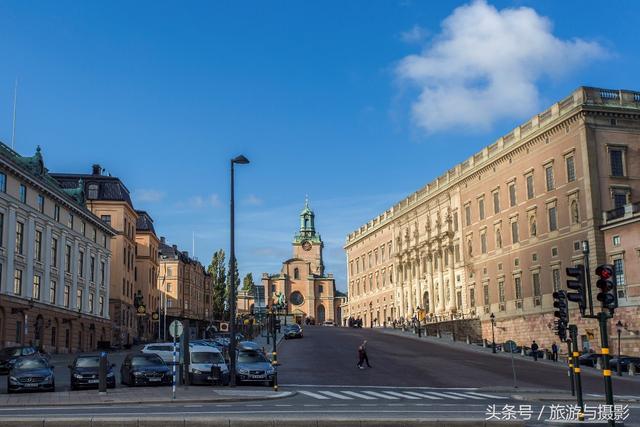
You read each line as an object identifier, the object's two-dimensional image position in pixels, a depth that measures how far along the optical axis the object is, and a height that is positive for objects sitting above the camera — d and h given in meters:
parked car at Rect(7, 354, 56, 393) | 28.53 -1.21
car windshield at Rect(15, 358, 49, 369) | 29.48 -0.76
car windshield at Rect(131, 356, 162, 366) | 31.47 -0.79
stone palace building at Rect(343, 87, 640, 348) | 60.22 +11.13
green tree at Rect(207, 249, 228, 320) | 114.31 +8.58
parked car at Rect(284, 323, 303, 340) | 73.81 +0.59
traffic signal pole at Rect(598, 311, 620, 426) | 14.27 -0.59
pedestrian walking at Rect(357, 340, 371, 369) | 43.19 -1.15
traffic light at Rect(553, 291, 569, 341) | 22.06 +0.77
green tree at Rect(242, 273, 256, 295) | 156.62 +11.65
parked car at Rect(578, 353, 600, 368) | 50.72 -1.88
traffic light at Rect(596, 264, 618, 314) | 14.84 +0.88
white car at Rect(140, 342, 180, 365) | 39.35 -0.45
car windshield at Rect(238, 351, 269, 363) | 34.34 -0.81
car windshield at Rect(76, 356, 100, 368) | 30.20 -0.77
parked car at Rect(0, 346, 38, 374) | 39.97 -0.51
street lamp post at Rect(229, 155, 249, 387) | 31.20 +1.62
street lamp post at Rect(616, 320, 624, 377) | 44.13 -2.09
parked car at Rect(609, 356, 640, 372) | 46.84 -1.92
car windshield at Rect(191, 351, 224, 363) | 33.06 -0.73
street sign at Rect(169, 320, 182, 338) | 27.42 +0.43
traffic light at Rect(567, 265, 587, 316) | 17.50 +1.06
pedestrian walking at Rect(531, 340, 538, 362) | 56.09 -1.34
